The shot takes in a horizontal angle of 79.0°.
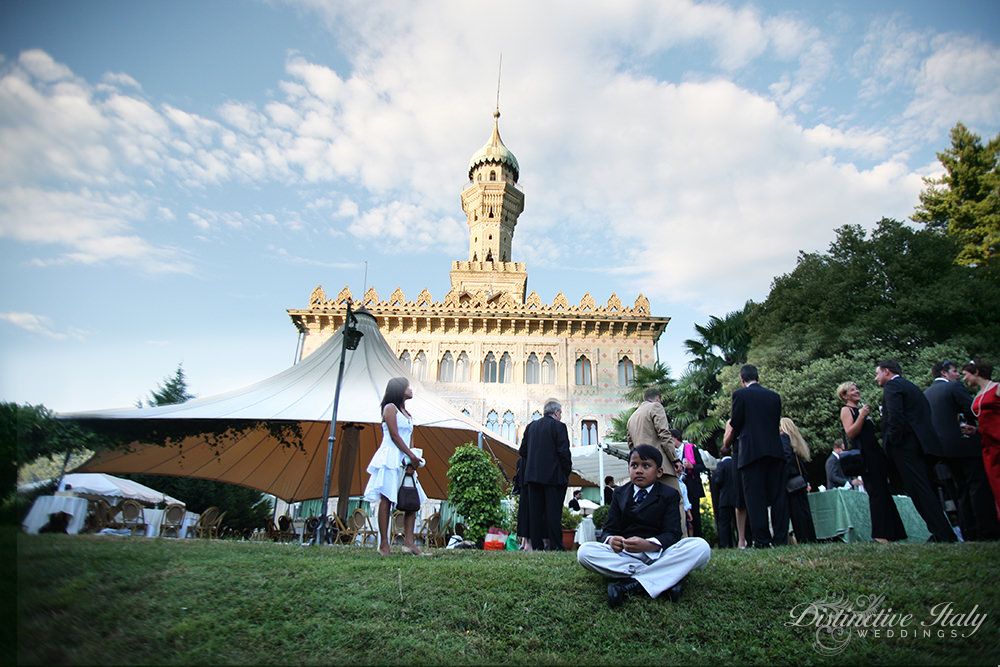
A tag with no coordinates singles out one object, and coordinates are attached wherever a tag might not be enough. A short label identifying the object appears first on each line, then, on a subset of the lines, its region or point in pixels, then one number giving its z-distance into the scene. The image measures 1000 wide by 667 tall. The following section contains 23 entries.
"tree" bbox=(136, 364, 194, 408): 29.61
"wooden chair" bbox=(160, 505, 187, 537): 12.87
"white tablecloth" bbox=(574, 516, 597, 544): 11.84
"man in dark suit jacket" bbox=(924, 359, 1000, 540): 5.95
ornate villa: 29.94
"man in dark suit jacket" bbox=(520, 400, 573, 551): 7.28
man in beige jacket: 6.37
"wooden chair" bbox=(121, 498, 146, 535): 12.43
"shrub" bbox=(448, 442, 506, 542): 10.24
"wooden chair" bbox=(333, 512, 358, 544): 11.95
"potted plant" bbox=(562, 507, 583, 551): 10.49
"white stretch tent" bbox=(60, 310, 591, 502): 10.86
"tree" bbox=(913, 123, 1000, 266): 22.27
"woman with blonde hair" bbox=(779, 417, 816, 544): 7.27
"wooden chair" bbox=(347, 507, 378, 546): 14.23
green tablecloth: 7.71
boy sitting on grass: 4.39
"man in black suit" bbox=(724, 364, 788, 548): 6.38
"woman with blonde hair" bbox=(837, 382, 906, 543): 6.44
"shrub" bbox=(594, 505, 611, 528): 10.89
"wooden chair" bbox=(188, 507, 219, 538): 12.25
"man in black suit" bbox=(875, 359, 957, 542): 5.94
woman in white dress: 5.94
